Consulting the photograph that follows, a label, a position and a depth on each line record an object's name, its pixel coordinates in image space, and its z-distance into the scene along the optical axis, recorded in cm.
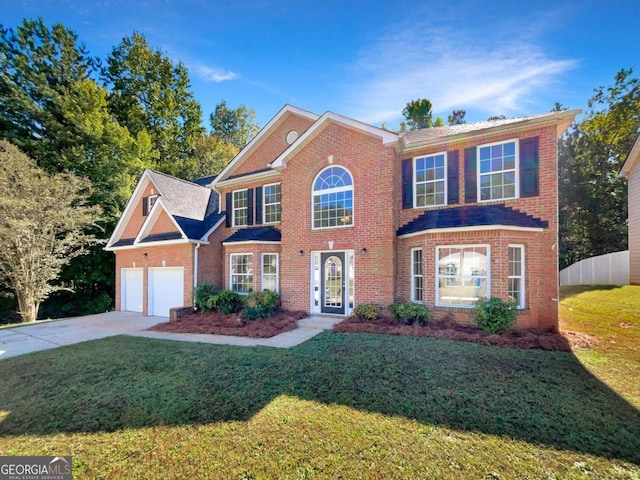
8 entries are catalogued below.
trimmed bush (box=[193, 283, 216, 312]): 1194
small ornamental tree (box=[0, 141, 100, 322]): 1429
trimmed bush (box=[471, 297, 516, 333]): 777
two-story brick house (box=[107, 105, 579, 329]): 863
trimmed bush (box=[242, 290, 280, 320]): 1052
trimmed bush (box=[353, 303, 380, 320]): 947
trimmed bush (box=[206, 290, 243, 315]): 1149
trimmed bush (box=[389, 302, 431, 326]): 884
